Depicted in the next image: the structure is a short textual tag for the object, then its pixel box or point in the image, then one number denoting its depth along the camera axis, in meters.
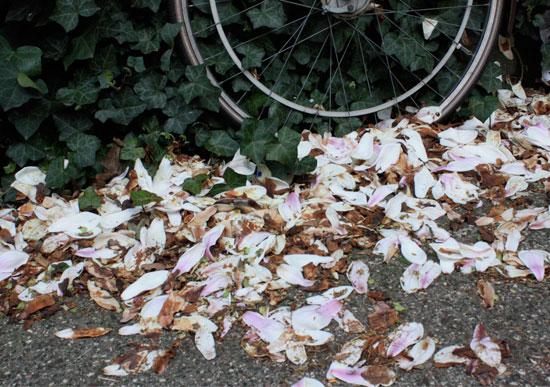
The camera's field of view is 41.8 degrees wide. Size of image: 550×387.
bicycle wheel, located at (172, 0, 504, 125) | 2.94
